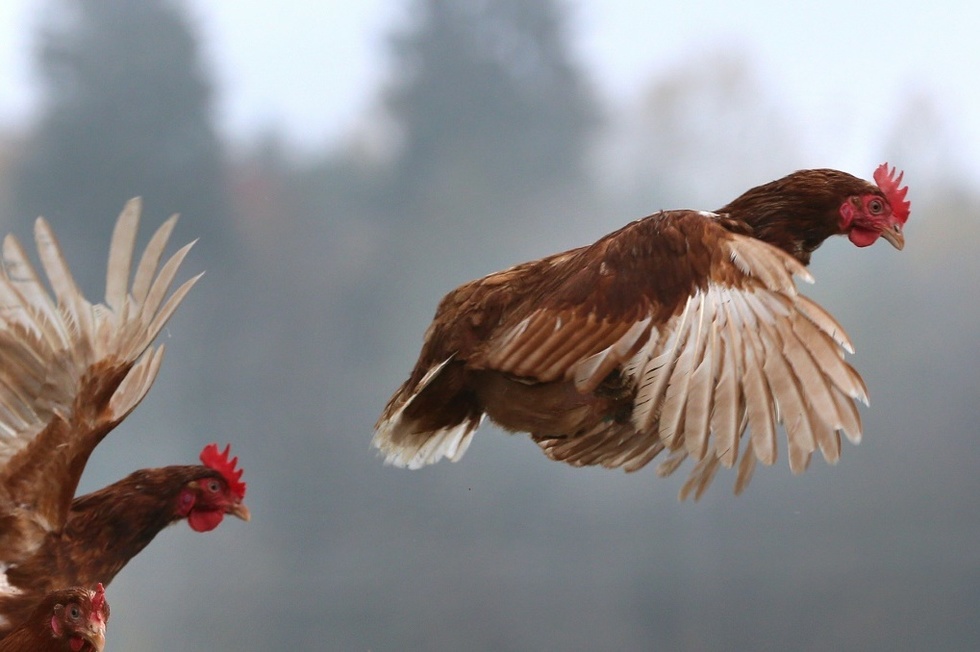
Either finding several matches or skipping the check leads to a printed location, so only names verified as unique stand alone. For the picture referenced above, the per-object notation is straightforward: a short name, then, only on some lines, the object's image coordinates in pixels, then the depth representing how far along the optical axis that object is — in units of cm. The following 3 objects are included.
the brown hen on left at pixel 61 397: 868
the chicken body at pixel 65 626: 859
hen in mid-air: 853
